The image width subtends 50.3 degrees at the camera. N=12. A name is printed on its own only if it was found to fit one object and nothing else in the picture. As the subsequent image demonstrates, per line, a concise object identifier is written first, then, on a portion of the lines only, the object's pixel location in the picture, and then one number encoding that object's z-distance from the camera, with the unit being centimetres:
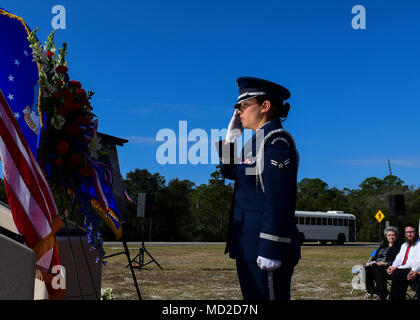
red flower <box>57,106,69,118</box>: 350
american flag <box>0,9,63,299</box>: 290
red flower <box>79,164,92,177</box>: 358
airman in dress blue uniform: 287
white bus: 3704
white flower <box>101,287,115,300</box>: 590
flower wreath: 348
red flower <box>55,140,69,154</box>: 345
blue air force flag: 379
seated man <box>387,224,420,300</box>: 787
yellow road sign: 3498
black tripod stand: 1492
